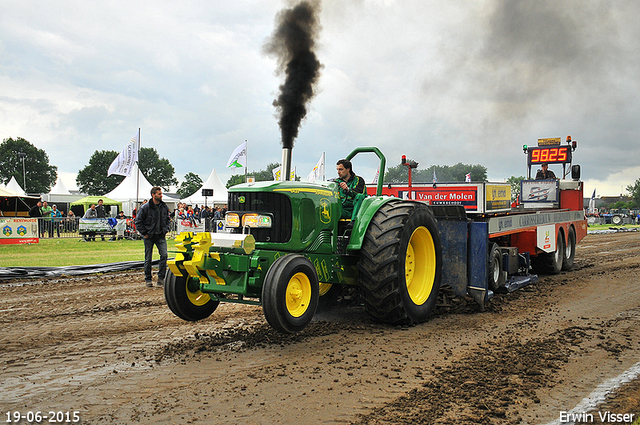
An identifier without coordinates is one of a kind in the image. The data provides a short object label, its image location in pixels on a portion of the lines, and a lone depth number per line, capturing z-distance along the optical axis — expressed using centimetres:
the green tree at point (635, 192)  8719
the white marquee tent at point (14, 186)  3766
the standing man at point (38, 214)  1999
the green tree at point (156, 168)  7975
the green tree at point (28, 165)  7100
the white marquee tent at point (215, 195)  3381
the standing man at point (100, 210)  1984
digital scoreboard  1241
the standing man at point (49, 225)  2073
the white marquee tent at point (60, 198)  3938
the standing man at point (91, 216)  1930
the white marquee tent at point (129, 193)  3138
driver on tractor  582
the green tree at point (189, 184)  7920
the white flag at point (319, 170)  2598
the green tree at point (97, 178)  6750
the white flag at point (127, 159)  2164
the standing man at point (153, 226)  819
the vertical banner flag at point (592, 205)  4859
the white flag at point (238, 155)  2523
